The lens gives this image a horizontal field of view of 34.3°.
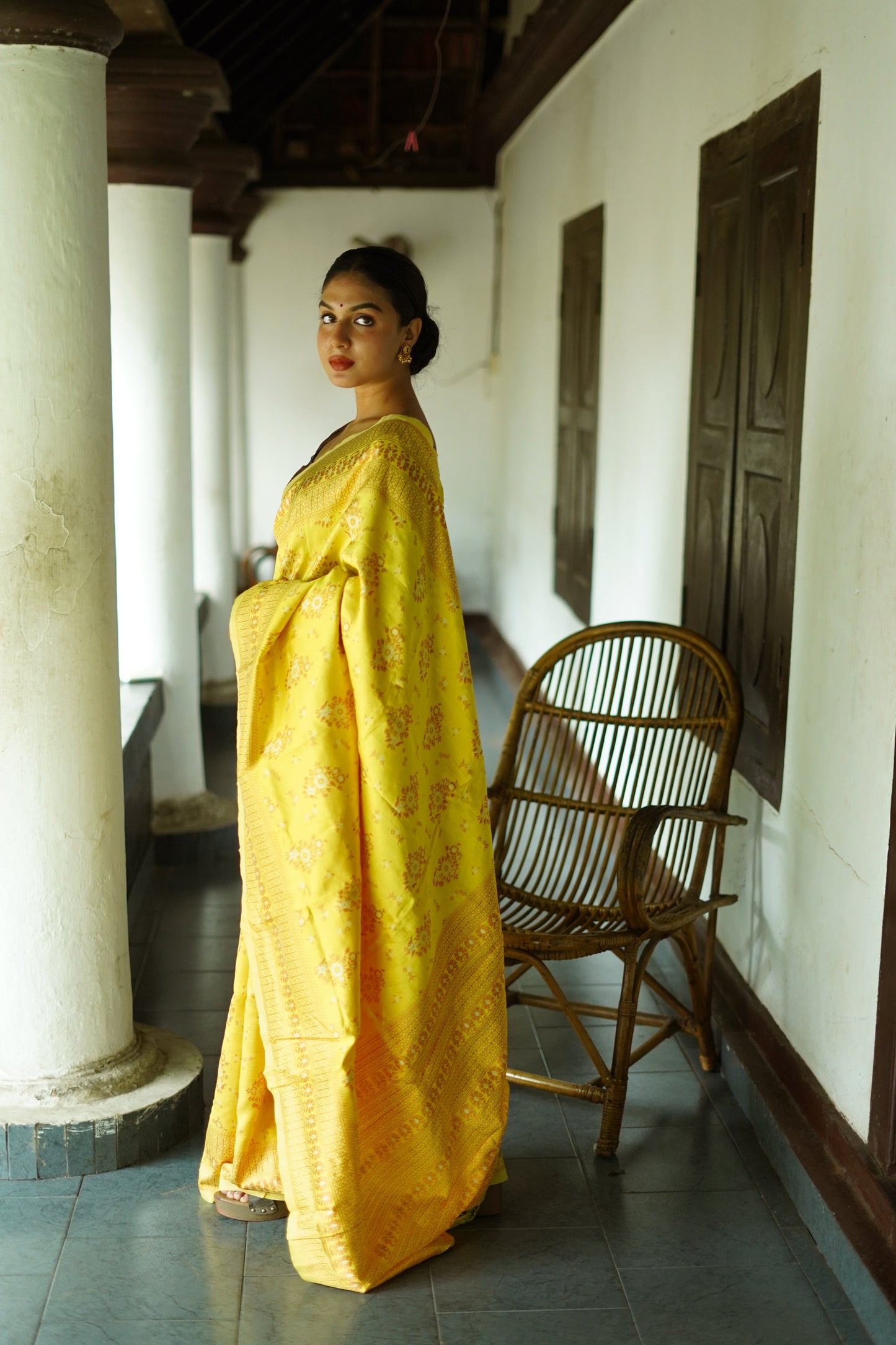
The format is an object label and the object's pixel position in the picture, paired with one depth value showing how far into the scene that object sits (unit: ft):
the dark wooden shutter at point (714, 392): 12.48
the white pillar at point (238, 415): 33.55
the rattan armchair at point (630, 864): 10.32
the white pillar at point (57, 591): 9.20
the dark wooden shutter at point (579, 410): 20.02
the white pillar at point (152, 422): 16.25
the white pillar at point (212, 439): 23.20
